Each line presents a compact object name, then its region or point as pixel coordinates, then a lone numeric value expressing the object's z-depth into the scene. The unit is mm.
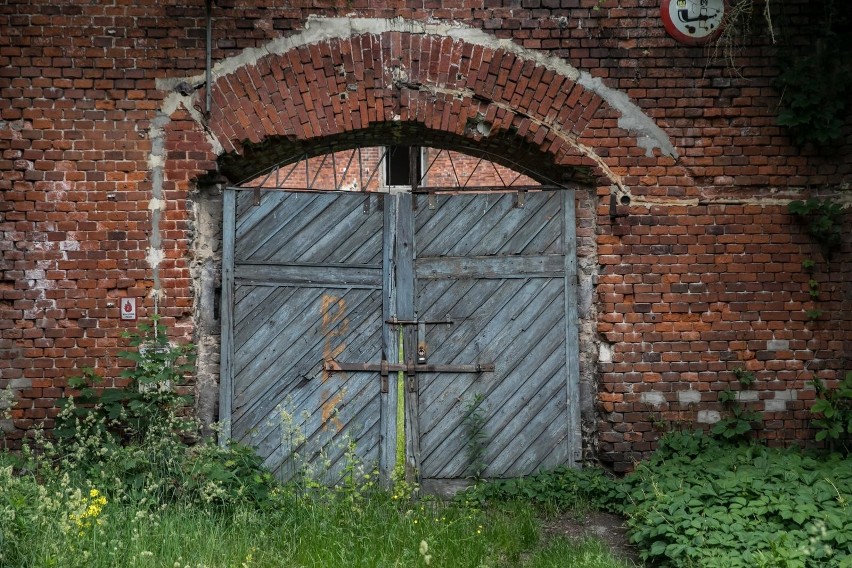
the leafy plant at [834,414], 5676
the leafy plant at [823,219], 5902
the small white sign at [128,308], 5738
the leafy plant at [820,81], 5906
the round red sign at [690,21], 6020
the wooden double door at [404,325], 5957
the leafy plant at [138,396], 5473
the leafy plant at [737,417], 5809
